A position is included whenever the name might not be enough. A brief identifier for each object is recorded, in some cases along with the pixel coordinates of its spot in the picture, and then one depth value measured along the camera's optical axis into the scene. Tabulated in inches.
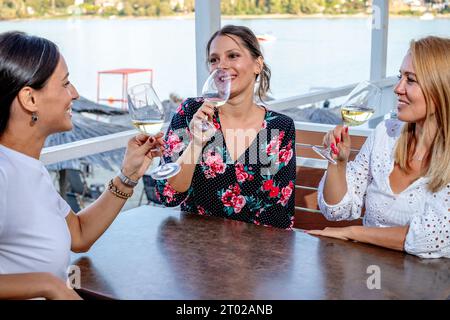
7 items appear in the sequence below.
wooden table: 60.7
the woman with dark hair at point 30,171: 57.3
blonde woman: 74.0
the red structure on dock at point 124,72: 657.6
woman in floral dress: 95.3
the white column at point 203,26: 138.7
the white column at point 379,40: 215.5
